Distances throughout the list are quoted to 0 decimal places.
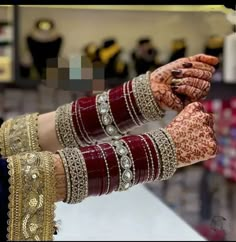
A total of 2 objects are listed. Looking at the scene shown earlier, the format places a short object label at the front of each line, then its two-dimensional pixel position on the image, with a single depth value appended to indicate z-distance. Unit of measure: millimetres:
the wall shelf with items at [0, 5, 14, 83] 1502
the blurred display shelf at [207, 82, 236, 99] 1428
